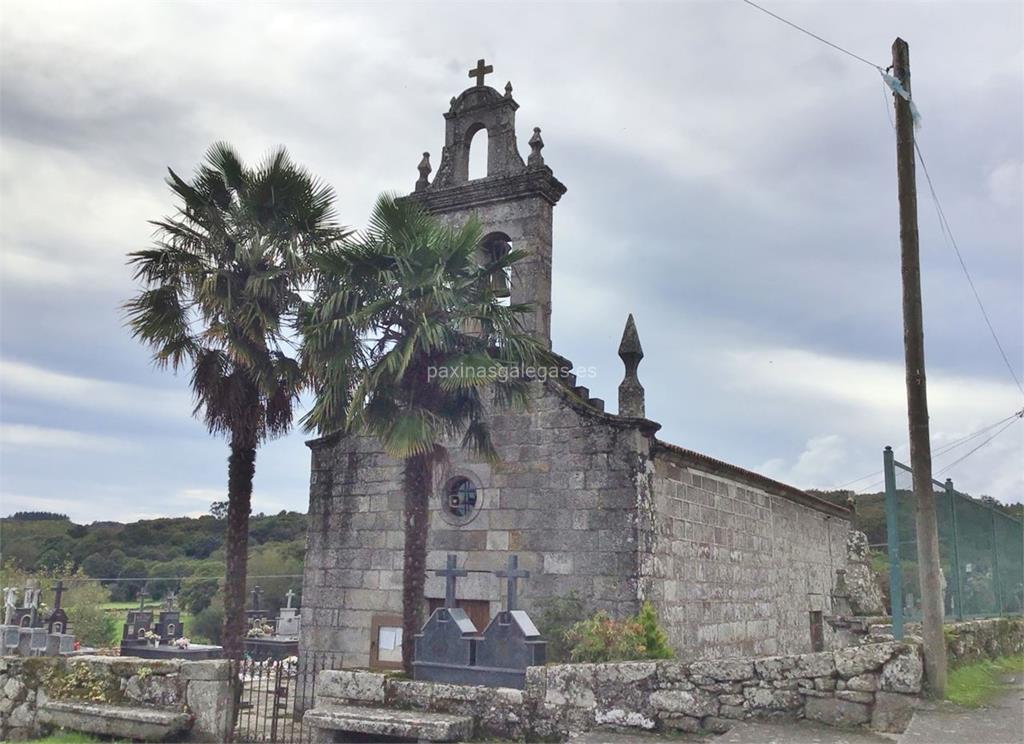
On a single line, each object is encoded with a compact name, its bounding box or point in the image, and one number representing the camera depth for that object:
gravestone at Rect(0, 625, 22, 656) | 12.19
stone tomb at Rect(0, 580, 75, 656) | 11.30
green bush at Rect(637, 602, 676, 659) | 10.17
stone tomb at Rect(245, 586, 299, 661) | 18.81
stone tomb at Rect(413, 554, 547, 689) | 8.31
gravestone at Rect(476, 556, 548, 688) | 8.29
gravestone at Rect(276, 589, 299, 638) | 20.97
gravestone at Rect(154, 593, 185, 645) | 17.50
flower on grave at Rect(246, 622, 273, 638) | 21.00
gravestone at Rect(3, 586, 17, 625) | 15.29
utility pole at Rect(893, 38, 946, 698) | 7.87
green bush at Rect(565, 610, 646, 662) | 9.87
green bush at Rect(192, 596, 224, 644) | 26.12
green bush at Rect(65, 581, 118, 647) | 21.19
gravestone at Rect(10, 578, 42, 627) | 14.87
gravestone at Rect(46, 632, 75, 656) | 11.24
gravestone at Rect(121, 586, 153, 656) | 16.58
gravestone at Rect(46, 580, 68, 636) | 16.33
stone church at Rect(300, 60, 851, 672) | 12.38
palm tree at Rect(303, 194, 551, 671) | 11.20
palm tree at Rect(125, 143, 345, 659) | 13.30
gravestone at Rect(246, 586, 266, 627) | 22.82
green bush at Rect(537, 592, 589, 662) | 11.92
